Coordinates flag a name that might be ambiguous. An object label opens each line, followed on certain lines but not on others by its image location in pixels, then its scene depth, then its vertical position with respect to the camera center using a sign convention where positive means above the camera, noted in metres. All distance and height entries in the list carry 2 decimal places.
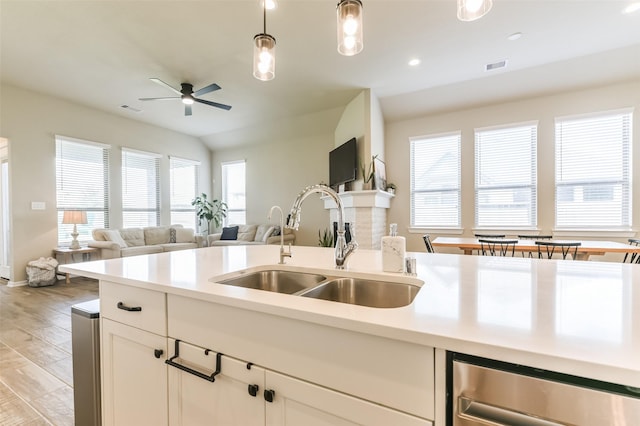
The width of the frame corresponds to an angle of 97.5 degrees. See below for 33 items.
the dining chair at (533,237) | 3.85 -0.43
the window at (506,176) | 4.60 +0.52
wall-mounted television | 4.70 +0.82
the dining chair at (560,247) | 2.92 -0.44
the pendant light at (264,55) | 1.72 +0.95
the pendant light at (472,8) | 1.24 +0.90
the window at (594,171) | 4.09 +0.54
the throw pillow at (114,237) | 5.10 -0.49
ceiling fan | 4.20 +1.74
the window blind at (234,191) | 7.42 +0.51
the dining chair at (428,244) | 3.53 -0.45
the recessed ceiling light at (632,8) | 2.85 +2.05
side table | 4.81 -0.71
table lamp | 4.73 -0.14
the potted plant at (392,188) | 5.41 +0.39
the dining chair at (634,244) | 3.21 -0.44
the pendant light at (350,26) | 1.31 +0.88
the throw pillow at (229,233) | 6.71 -0.57
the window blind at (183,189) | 6.89 +0.54
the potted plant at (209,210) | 7.32 -0.01
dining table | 2.85 -0.44
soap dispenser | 1.17 -0.20
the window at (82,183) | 5.04 +0.54
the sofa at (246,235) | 6.23 -0.60
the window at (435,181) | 5.10 +0.51
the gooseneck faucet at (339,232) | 1.25 -0.10
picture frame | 4.64 +0.60
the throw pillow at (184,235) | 6.39 -0.59
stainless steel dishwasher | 0.47 -0.35
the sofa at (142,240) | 4.96 -0.61
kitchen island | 0.55 -0.28
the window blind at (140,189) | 5.98 +0.48
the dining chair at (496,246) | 3.16 -0.45
